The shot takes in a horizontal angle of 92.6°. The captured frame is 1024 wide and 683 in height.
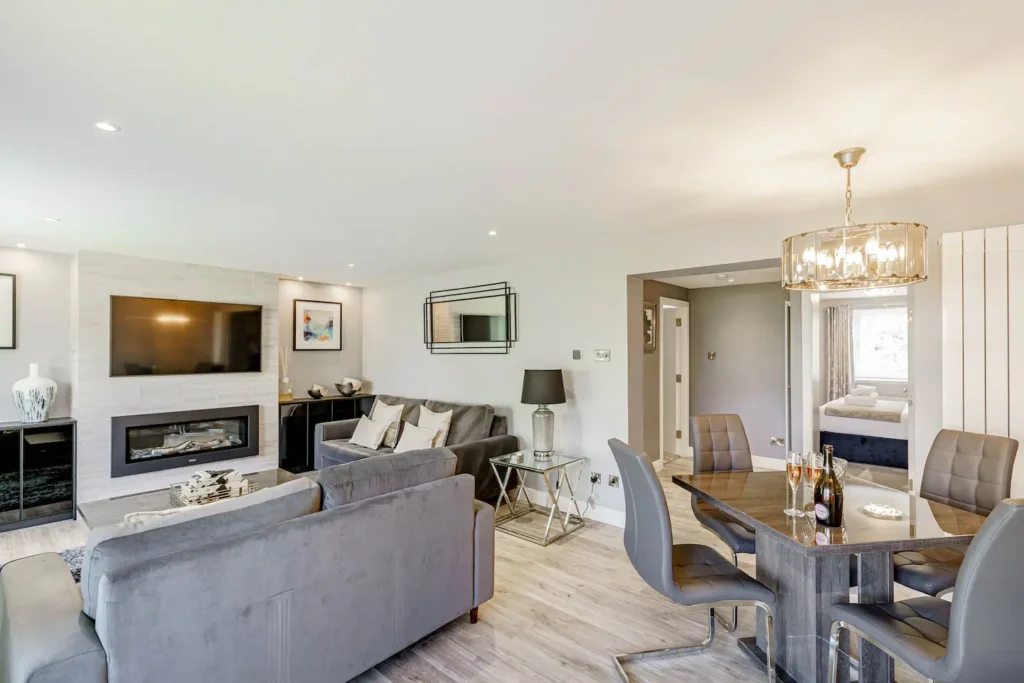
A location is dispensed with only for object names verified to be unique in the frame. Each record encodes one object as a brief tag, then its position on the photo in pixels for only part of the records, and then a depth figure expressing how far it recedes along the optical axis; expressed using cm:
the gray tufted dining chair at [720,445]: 320
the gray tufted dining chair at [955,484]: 218
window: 753
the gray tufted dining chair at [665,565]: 200
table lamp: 420
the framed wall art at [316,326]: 624
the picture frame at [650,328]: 512
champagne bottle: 198
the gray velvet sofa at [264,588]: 151
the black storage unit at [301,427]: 586
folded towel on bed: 655
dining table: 185
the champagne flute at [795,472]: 217
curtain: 802
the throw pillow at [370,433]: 514
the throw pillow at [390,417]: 521
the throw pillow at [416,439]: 479
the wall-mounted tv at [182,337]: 464
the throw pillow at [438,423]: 481
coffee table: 304
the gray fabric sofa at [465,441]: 432
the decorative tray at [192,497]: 329
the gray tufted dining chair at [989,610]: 142
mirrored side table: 385
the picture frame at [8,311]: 429
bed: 582
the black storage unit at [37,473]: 403
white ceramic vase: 413
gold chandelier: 220
